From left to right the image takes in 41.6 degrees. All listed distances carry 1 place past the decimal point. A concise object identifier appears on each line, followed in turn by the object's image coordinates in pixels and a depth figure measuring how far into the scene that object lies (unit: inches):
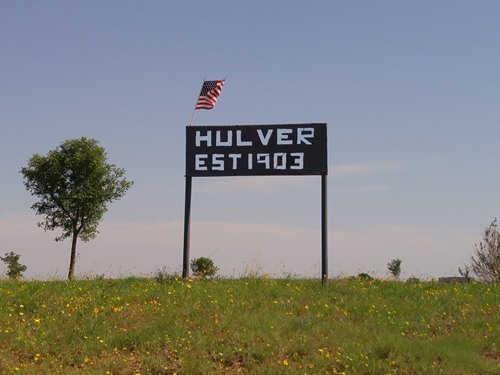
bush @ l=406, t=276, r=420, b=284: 882.8
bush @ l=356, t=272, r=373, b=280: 896.6
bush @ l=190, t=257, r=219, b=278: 2162.3
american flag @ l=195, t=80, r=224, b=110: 930.1
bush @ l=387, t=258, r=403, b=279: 2837.1
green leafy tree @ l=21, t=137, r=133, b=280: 1728.6
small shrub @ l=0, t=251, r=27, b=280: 2519.7
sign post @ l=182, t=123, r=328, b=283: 879.7
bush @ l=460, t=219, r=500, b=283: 1542.8
